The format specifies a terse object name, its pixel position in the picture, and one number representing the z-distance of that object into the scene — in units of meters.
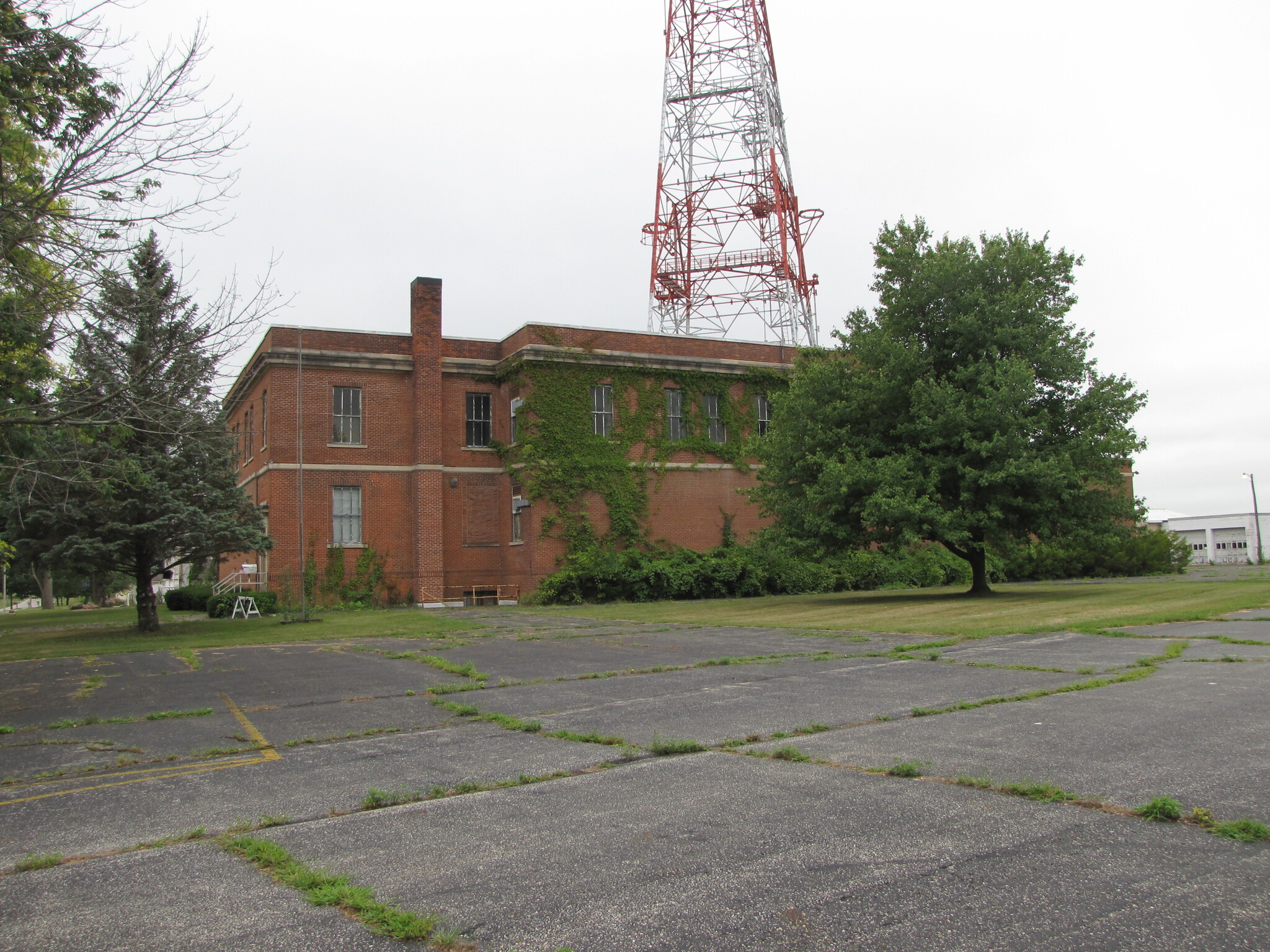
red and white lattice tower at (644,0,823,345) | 34.56
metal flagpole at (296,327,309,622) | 28.91
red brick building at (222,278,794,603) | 30.72
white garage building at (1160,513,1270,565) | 71.81
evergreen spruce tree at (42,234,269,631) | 9.20
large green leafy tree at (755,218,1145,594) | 22.92
